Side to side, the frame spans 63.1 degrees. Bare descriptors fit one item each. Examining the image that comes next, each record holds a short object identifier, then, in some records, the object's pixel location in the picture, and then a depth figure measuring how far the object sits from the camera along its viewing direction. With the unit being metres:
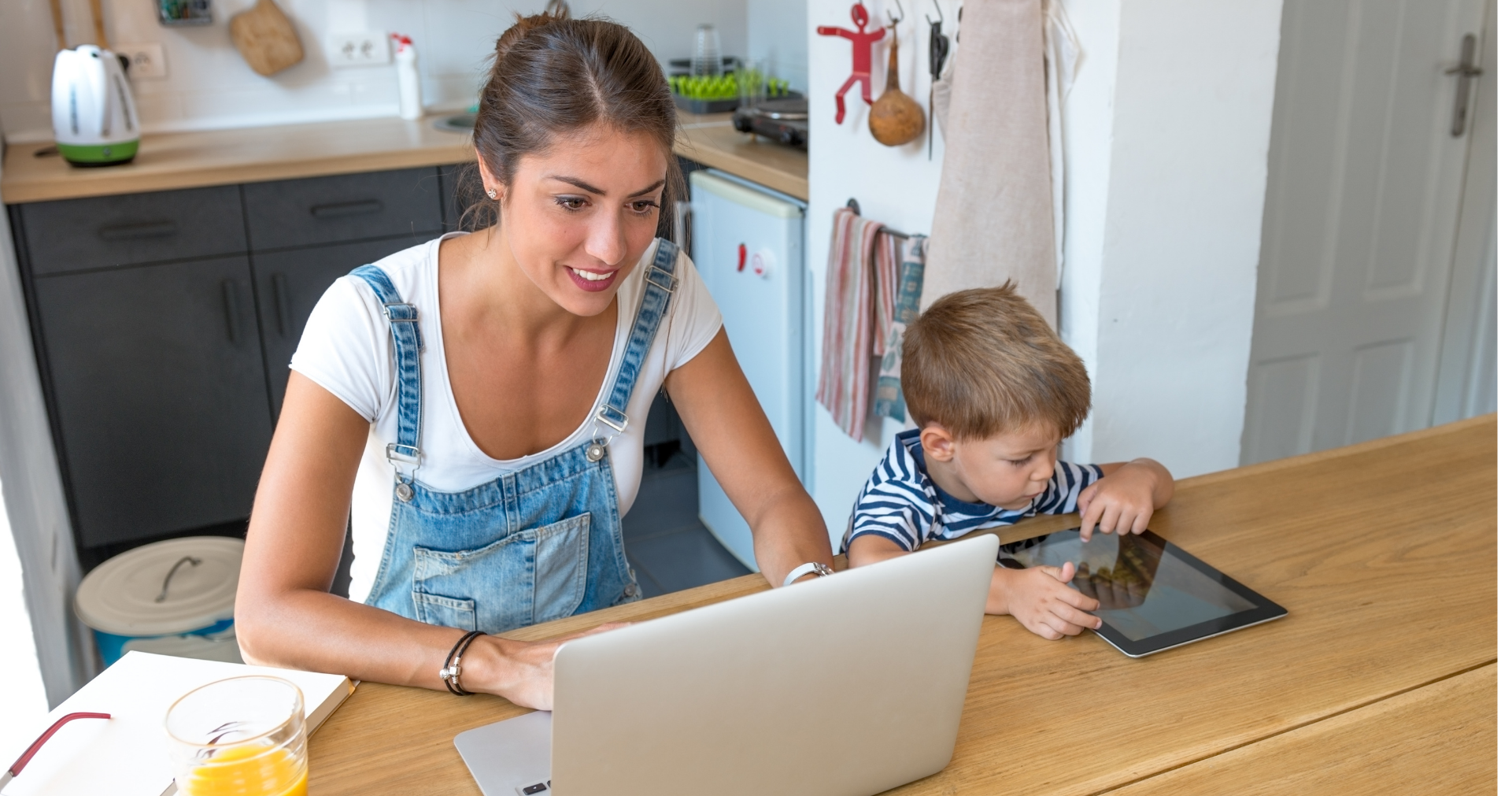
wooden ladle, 2.06
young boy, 1.25
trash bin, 2.11
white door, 2.41
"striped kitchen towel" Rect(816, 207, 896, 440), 2.20
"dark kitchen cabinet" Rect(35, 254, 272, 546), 2.60
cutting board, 3.07
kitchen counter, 2.49
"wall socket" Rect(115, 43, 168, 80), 3.01
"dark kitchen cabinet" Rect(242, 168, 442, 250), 2.69
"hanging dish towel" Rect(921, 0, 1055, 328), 1.78
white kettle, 2.52
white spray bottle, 3.18
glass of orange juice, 0.75
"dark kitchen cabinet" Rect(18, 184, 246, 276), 2.50
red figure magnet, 2.14
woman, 1.06
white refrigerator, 2.53
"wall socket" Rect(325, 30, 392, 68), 3.21
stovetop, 2.67
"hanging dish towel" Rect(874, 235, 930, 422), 2.07
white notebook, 0.83
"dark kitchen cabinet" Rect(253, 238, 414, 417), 2.74
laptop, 0.71
